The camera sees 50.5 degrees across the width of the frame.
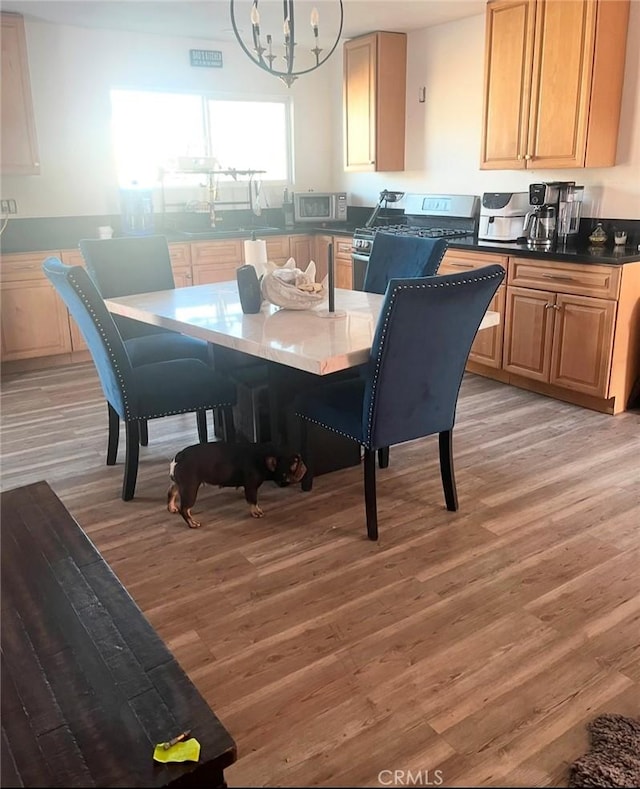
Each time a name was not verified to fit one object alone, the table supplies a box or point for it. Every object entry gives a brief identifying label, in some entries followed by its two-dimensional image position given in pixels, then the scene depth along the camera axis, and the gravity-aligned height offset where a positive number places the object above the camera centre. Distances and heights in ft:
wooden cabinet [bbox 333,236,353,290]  17.80 -1.50
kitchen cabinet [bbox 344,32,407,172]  16.98 +2.59
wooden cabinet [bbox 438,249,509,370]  13.74 -2.07
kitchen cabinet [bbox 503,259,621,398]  11.93 -2.19
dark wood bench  3.11 -2.47
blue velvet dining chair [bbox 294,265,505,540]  7.20 -1.89
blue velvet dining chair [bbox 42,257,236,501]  8.36 -2.29
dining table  7.43 -1.51
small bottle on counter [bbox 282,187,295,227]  19.30 -0.18
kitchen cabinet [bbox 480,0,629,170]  12.17 +2.22
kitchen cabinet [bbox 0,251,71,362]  15.01 -2.33
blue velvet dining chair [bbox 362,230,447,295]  10.57 -0.88
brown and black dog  8.52 -3.28
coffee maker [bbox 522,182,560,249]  13.37 -0.23
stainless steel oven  16.08 -0.48
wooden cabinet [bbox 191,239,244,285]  17.16 -1.38
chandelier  8.22 +2.02
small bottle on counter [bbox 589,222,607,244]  13.16 -0.66
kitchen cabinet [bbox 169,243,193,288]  16.79 -1.43
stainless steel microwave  18.99 -0.08
